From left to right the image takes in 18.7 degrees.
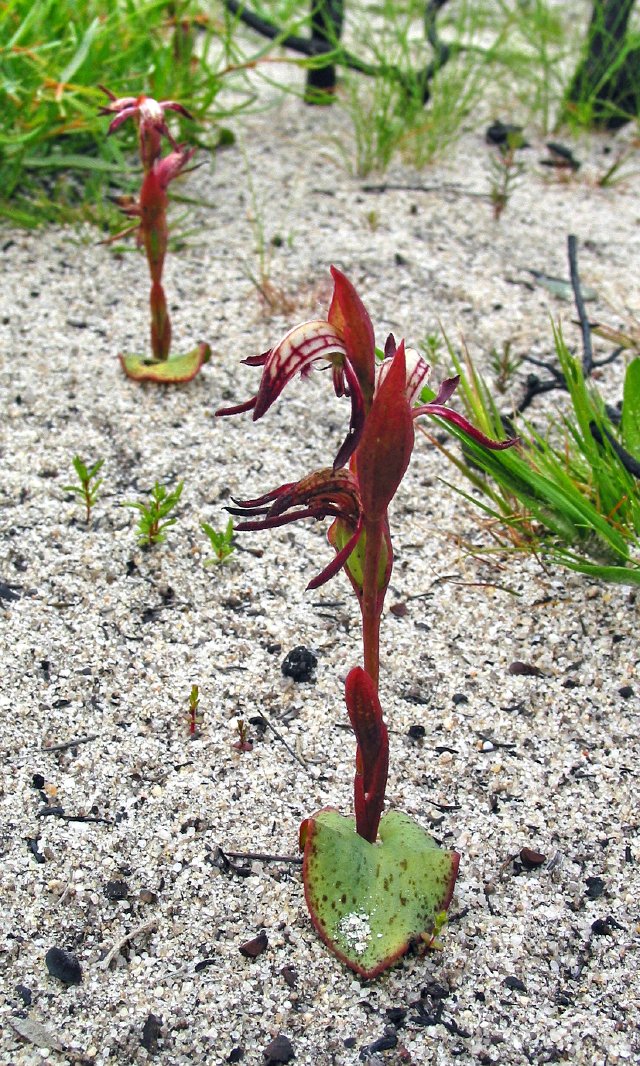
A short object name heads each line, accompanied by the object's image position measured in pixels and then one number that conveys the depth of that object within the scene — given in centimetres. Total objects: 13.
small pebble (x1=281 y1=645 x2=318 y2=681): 66
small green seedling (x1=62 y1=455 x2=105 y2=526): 69
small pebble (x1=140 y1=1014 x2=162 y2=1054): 56
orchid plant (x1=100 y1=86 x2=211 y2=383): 73
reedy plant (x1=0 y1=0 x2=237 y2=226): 88
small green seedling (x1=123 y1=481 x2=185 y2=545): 69
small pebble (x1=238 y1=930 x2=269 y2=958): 58
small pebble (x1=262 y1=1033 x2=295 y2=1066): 56
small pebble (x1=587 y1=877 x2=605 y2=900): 60
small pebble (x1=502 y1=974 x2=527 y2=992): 58
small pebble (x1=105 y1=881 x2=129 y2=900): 59
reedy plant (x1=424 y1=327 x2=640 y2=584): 67
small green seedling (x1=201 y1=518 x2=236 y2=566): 68
